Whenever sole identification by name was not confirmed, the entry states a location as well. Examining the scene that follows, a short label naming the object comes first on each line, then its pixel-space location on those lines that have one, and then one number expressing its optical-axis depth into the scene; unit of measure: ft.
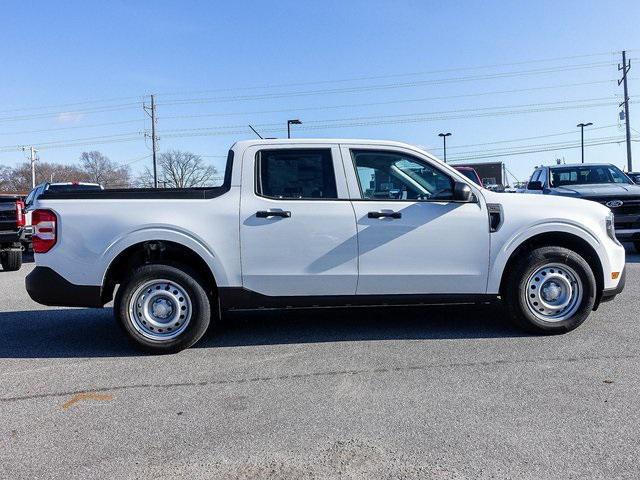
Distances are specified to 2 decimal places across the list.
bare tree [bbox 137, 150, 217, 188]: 217.99
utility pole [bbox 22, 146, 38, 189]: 224.94
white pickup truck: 16.05
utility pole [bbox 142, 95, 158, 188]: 150.32
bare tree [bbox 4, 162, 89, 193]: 258.57
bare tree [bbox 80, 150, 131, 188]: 225.15
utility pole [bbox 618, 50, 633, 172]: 124.98
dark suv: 33.76
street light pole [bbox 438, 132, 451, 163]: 164.43
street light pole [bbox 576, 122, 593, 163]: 174.42
